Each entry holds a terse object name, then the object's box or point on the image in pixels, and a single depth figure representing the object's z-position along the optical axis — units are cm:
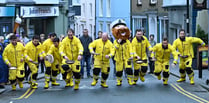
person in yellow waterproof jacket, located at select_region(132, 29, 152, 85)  1905
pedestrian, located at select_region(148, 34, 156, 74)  2503
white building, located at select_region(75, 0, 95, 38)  5602
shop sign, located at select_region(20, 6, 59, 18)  3725
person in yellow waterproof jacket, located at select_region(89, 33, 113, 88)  1841
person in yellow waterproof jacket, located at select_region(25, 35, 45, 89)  1848
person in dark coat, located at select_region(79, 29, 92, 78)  2309
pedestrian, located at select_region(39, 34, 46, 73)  2575
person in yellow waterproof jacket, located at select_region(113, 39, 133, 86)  1859
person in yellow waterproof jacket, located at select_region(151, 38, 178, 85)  1908
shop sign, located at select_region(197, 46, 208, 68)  2625
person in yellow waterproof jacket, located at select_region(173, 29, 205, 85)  1911
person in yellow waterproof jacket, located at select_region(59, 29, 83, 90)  1794
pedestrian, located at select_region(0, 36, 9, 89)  1869
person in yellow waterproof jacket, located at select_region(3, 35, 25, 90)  1803
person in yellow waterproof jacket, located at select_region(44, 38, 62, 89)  1881
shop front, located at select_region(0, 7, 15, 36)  3558
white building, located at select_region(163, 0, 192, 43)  3528
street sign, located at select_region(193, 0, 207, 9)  2464
